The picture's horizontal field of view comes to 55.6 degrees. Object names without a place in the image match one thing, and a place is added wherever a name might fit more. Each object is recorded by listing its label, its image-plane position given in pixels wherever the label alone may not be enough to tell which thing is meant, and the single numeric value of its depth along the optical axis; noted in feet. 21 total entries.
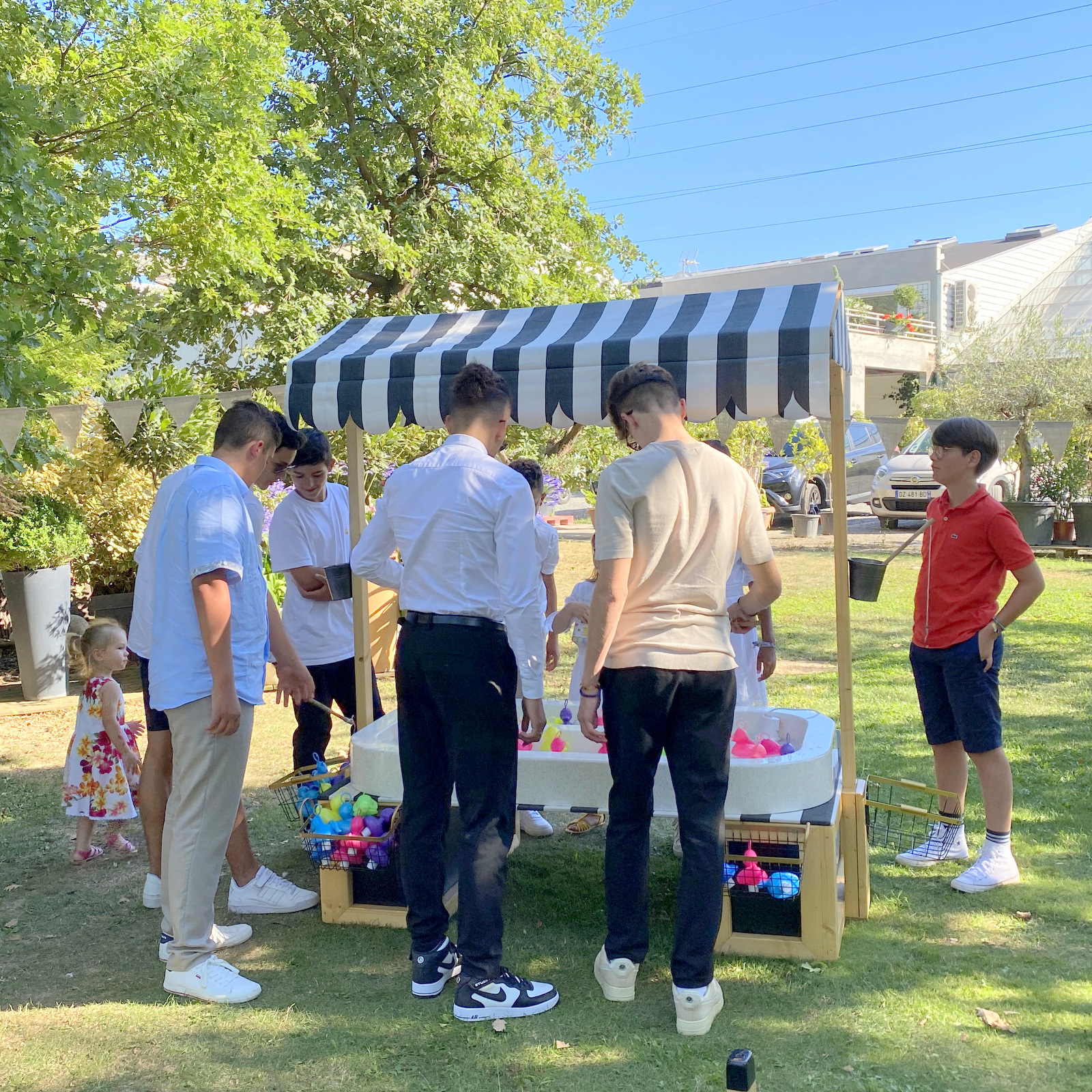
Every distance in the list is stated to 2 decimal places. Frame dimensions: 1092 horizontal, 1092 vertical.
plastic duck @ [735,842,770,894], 11.23
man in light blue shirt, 10.38
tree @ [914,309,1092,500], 53.57
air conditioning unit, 130.72
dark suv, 59.16
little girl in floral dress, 15.30
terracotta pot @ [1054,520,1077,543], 47.37
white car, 56.49
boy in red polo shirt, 12.84
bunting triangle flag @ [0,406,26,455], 19.88
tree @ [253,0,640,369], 39.42
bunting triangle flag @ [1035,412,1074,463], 30.17
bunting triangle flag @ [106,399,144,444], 20.06
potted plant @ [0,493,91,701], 26.13
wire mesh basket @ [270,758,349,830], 13.89
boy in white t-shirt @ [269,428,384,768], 14.75
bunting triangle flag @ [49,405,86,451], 20.54
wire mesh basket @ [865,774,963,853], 12.97
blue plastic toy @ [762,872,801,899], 11.12
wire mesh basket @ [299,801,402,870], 12.44
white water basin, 11.25
